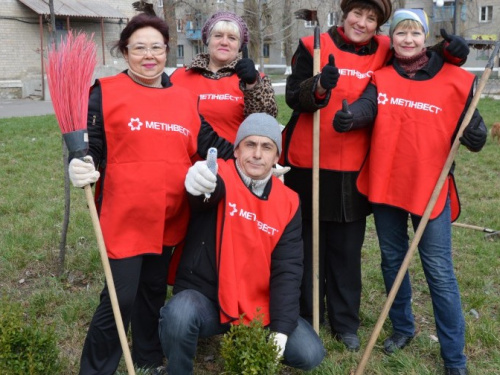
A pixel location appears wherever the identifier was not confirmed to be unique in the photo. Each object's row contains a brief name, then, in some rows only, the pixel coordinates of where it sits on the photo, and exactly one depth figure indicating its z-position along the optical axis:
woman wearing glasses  3.02
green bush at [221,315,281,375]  2.64
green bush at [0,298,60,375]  2.83
